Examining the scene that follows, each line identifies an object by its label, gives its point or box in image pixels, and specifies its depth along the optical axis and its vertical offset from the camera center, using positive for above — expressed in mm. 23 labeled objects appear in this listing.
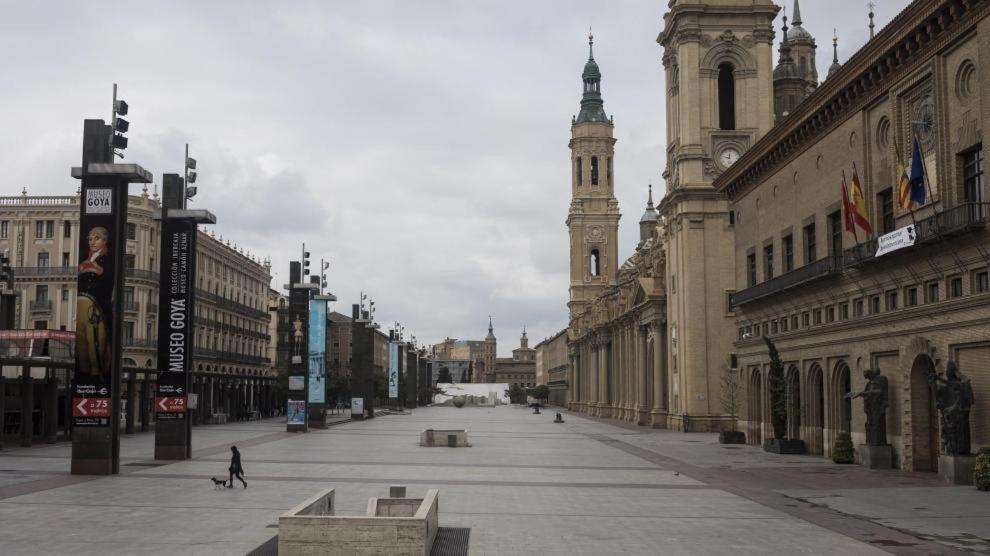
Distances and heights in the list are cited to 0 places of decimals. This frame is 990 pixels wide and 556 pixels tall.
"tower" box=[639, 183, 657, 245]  141625 +21022
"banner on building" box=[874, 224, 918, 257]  31703 +4299
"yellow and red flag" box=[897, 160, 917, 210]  31328 +5724
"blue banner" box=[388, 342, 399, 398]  116062 +925
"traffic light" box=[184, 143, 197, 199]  39562 +7687
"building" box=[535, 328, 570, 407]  171000 +1373
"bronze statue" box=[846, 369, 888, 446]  34938 -967
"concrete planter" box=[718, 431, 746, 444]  52562 -3015
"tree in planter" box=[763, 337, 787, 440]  45000 -817
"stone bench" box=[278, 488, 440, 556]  15695 -2375
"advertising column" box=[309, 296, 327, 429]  70438 -180
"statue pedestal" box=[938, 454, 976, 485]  29188 -2572
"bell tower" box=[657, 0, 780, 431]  67375 +14510
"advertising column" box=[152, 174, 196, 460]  38625 +1902
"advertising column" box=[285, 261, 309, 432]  62844 +1671
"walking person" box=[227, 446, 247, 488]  27609 -2353
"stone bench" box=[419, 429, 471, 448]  48906 -2894
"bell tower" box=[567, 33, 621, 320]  147250 +24212
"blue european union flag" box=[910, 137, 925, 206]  30453 +5894
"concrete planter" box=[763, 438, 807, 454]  43750 -2889
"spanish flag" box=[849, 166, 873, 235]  35000 +5795
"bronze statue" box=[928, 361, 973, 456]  28922 -814
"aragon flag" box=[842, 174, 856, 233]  36531 +5759
